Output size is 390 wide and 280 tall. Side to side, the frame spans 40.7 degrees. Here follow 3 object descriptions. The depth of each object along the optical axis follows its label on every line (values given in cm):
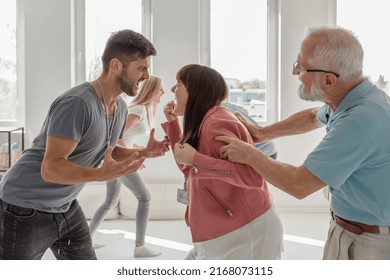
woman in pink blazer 181
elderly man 156
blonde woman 377
